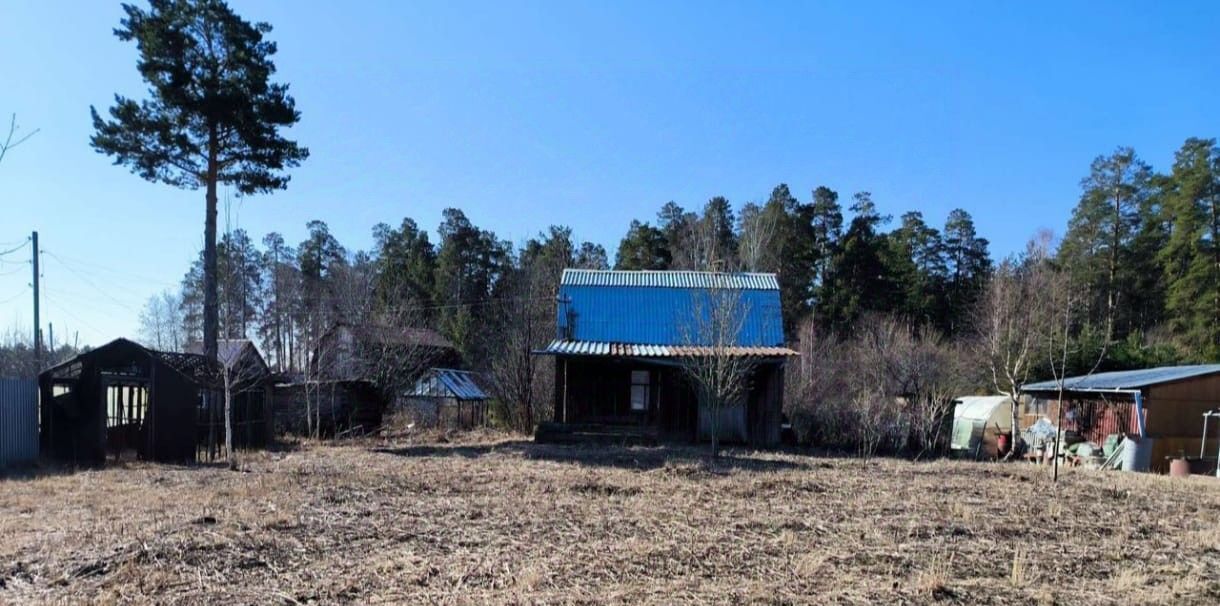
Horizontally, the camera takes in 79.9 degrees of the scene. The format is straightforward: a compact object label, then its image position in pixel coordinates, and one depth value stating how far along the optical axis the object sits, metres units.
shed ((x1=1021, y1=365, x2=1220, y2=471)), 18.23
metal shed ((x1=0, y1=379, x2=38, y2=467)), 13.42
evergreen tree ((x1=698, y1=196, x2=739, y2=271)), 33.39
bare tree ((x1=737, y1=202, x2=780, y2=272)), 32.89
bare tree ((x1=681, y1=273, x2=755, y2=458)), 15.79
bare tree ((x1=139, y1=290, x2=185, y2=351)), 37.78
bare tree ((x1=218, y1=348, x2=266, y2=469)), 13.21
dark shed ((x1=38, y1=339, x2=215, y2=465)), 14.11
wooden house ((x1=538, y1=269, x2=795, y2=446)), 18.67
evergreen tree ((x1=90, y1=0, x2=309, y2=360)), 16.52
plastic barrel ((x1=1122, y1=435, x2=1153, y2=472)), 16.98
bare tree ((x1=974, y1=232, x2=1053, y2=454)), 24.62
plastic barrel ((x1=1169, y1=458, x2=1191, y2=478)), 16.50
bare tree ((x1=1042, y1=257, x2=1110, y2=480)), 23.80
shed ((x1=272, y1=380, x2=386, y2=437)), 21.23
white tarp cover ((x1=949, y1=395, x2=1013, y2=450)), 20.81
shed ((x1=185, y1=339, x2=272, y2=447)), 15.59
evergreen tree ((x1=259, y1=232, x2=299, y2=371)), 33.09
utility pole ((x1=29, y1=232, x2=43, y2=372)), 16.66
